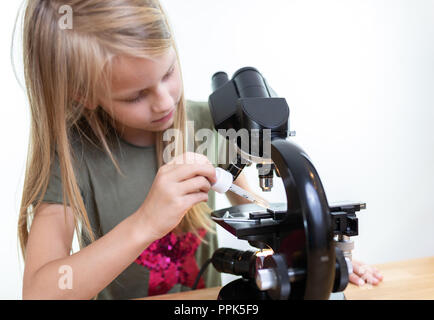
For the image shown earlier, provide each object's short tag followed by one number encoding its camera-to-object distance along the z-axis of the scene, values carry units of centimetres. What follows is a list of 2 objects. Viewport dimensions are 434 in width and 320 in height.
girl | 51
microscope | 37
